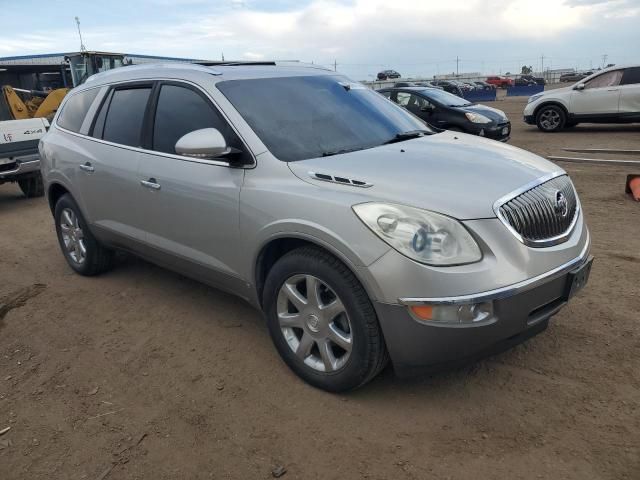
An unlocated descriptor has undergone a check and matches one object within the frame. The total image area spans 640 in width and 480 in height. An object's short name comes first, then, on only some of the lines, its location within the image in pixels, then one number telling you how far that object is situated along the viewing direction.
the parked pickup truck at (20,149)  8.50
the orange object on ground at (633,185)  6.90
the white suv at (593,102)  13.45
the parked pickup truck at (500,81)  58.88
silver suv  2.54
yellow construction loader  14.20
